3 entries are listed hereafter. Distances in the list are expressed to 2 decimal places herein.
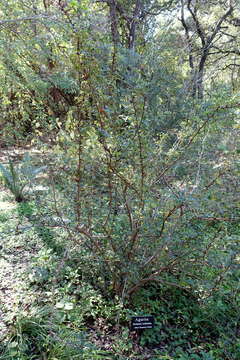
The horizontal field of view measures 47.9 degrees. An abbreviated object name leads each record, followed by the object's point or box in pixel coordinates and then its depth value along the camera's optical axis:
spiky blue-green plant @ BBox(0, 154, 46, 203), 4.00
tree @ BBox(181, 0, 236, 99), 6.89
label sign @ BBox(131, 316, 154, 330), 1.86
